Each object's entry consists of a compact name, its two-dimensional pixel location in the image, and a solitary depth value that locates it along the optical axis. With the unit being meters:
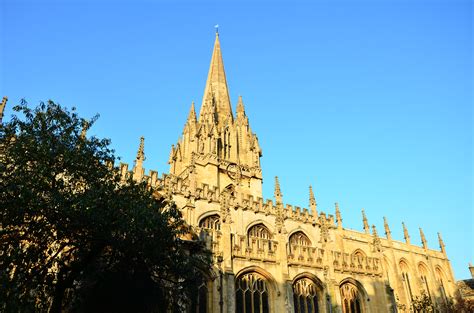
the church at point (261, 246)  22.55
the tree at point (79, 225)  12.77
